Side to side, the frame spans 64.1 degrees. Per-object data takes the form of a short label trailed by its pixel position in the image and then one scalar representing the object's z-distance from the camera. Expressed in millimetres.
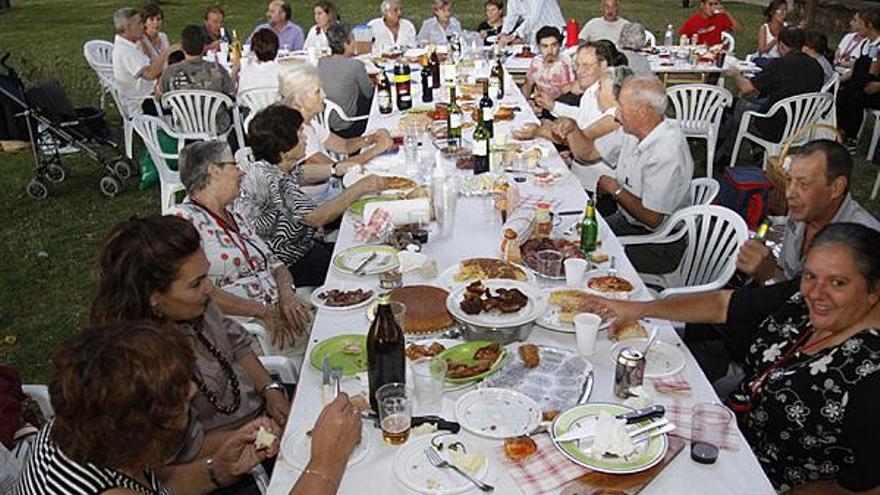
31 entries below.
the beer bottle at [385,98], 5508
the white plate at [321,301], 2576
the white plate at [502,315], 2311
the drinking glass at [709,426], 1845
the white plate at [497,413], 1895
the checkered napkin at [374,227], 3199
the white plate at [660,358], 2137
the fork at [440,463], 1705
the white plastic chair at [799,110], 5855
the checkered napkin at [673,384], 2068
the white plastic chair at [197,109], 6152
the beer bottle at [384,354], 1995
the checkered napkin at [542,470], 1721
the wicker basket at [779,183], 4449
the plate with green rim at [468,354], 2135
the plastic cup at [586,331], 2178
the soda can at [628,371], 2008
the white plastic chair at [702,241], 3305
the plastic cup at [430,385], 1983
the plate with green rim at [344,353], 2213
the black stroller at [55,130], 6109
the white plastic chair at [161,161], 5293
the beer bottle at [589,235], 2957
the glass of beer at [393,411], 1892
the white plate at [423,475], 1709
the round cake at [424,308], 2406
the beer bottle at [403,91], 5625
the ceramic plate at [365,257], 2850
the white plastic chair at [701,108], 6277
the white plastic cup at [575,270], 2621
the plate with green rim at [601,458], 1730
